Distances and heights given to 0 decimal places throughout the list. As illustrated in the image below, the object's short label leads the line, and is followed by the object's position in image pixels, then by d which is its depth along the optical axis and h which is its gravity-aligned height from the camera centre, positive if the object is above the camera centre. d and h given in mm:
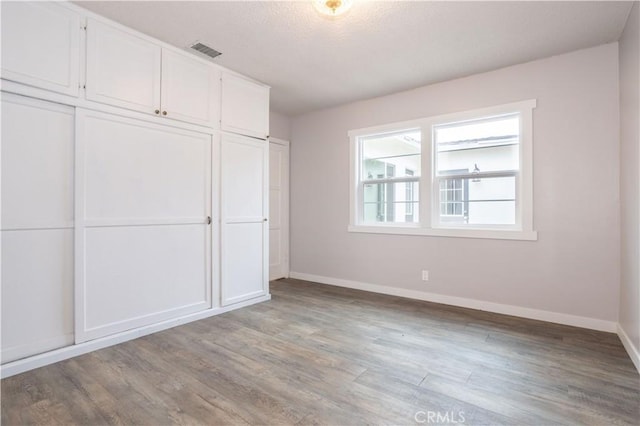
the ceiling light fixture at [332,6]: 2242 +1465
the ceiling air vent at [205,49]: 2982 +1566
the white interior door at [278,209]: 5021 +96
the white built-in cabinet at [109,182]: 2186 +268
